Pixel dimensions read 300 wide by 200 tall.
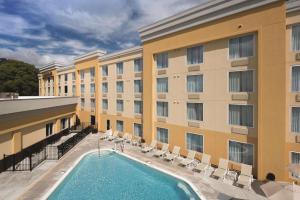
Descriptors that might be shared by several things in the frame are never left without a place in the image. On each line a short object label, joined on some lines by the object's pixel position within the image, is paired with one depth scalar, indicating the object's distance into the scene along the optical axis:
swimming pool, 9.15
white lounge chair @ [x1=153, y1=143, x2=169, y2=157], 13.91
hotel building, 9.66
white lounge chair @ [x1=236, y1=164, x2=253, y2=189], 9.58
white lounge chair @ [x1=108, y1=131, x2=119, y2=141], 19.22
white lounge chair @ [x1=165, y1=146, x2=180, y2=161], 13.14
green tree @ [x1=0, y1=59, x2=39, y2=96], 36.93
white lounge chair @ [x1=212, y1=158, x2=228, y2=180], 10.48
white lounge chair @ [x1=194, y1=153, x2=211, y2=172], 11.33
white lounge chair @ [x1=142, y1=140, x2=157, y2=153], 15.05
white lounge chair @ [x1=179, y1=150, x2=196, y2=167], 12.19
